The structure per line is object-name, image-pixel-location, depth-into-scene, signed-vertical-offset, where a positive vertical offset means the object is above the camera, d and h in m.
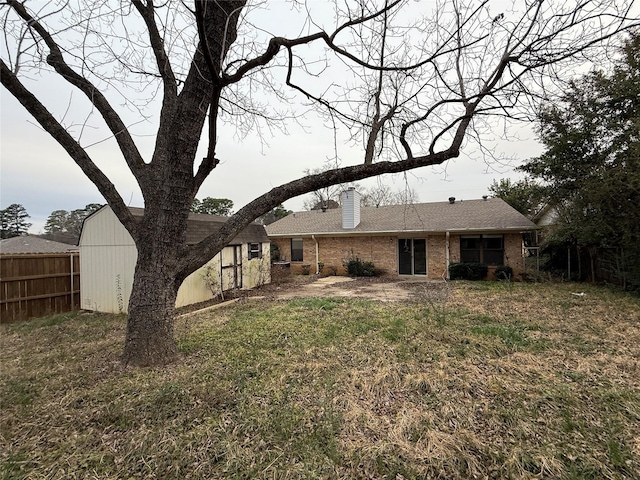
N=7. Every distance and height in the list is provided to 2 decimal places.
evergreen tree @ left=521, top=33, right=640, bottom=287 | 7.96 +2.05
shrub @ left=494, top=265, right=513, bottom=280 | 11.62 -1.42
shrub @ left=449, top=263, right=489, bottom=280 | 12.05 -1.39
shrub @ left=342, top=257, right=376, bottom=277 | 13.88 -1.34
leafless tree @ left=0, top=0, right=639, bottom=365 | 3.32 +2.20
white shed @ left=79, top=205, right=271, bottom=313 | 7.50 -0.62
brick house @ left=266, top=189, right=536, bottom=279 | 12.09 +0.10
